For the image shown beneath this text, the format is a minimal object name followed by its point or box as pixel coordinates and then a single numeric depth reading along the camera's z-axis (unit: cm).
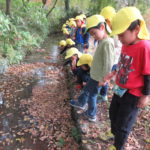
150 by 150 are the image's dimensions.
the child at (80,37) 654
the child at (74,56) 480
